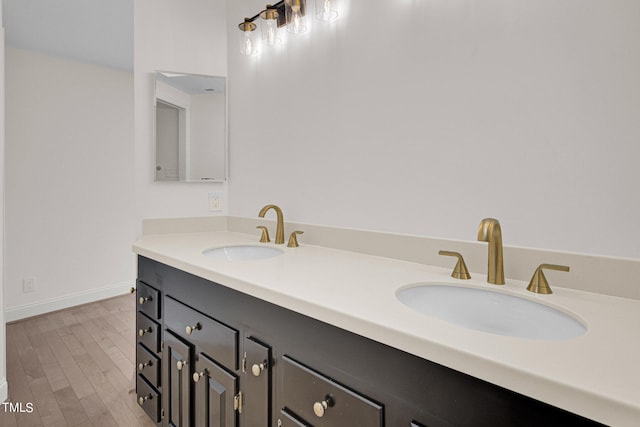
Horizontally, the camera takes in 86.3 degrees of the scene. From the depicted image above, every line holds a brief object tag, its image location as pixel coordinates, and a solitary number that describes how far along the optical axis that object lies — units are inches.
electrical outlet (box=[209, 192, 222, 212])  79.2
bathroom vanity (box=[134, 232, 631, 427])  21.8
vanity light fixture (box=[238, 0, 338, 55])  56.9
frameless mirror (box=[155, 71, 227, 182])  74.0
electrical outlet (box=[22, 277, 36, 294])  114.3
